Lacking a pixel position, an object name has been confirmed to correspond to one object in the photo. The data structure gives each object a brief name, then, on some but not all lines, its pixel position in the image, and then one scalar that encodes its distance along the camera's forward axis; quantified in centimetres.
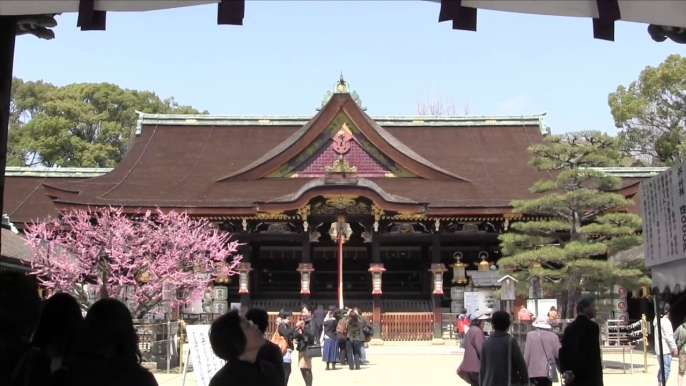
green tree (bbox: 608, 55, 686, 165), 3400
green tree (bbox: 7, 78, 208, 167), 4238
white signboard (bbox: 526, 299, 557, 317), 1627
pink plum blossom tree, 1661
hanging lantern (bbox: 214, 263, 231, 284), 2143
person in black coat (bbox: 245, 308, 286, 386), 406
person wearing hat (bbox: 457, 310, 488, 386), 799
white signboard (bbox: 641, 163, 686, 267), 575
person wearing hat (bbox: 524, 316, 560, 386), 777
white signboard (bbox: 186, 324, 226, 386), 880
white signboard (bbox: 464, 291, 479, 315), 1899
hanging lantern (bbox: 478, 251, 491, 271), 2331
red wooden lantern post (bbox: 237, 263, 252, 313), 2319
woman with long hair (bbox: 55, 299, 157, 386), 308
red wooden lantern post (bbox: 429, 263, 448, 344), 2273
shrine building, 2302
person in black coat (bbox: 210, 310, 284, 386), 351
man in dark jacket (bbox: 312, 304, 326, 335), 1876
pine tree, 1658
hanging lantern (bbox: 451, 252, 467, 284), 2402
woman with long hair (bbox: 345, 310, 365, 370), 1591
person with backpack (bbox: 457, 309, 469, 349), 2006
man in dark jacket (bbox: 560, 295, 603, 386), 592
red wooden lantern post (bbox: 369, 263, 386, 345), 2267
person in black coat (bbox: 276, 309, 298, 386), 1056
